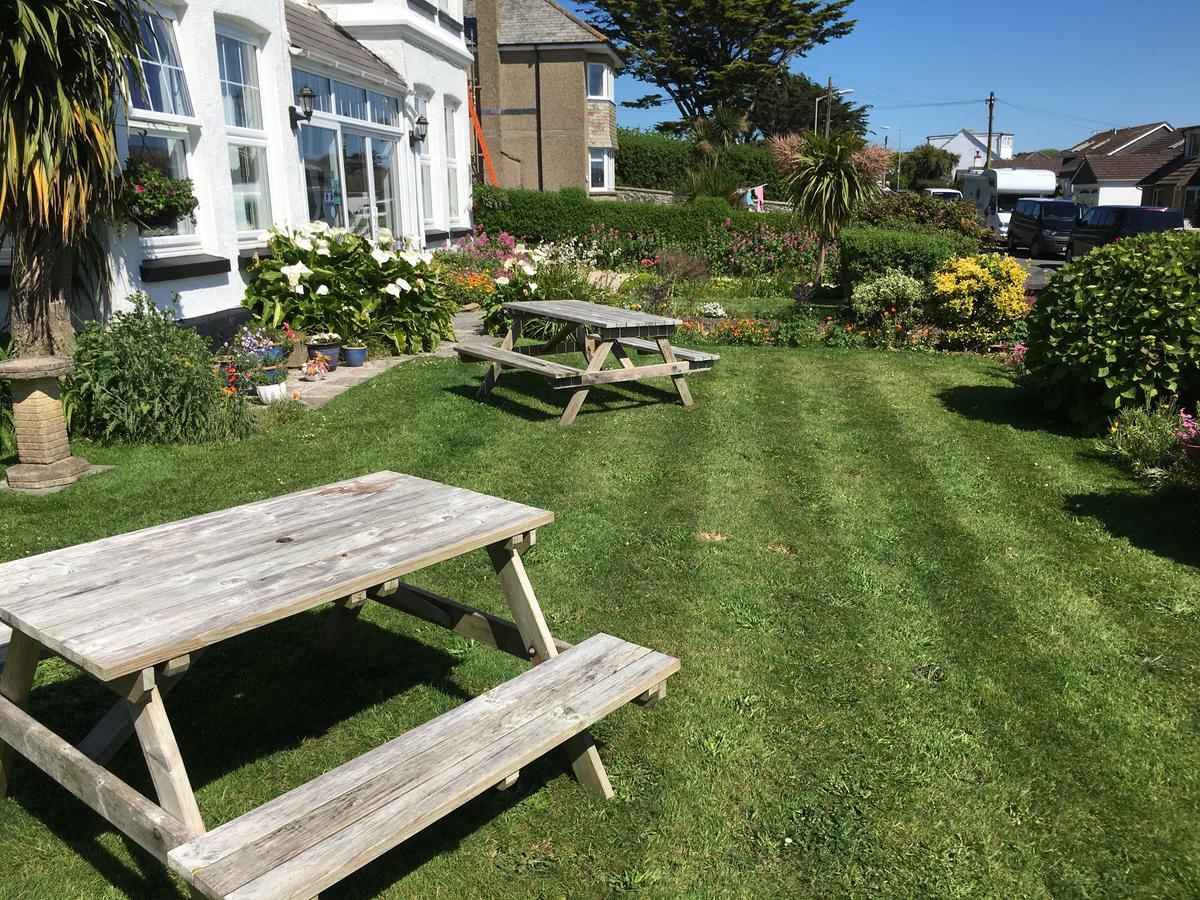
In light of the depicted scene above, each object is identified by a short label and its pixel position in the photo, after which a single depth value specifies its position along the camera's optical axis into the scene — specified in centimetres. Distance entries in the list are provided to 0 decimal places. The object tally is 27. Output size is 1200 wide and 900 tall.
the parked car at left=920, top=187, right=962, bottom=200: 4392
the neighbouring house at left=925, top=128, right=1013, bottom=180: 10306
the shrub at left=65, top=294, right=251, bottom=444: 682
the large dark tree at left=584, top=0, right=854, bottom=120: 4150
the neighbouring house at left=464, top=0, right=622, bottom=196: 2925
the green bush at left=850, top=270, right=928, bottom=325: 1202
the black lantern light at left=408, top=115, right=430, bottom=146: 1625
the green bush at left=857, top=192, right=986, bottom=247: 1588
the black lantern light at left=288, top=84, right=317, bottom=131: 1130
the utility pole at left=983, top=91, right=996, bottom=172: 5732
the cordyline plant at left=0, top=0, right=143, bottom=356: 604
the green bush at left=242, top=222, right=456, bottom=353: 1020
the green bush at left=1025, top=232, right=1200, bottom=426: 695
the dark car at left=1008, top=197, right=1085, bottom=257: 2578
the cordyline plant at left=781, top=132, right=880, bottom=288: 1507
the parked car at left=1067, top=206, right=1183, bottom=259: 2209
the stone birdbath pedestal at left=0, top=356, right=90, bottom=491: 594
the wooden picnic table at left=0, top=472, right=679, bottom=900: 217
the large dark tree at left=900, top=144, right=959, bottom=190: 6419
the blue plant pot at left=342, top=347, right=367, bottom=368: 1027
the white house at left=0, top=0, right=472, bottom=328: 880
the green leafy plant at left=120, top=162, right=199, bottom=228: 789
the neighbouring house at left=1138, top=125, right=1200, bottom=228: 4506
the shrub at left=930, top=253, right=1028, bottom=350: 1137
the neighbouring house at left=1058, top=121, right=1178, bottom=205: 5250
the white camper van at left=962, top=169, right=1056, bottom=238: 3788
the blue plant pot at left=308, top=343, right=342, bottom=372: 1003
